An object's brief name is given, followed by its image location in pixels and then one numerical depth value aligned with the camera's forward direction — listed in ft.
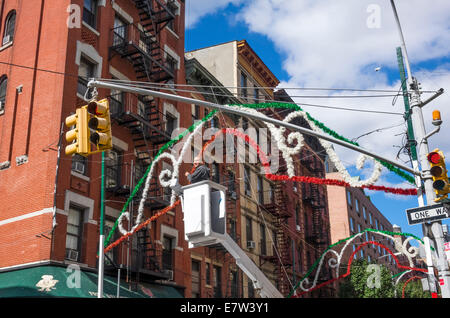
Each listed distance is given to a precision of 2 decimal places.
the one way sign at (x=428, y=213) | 39.83
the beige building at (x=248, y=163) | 110.11
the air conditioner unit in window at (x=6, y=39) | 74.62
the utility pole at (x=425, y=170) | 39.50
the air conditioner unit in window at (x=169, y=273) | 75.51
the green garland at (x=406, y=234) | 72.38
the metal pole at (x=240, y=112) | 33.53
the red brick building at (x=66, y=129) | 61.11
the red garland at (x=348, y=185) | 47.88
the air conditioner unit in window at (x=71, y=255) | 60.67
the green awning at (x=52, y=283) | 53.06
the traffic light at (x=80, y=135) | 33.68
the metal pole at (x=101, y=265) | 49.67
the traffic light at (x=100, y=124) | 34.50
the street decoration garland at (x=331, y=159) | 47.88
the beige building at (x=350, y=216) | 193.67
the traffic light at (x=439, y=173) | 39.22
